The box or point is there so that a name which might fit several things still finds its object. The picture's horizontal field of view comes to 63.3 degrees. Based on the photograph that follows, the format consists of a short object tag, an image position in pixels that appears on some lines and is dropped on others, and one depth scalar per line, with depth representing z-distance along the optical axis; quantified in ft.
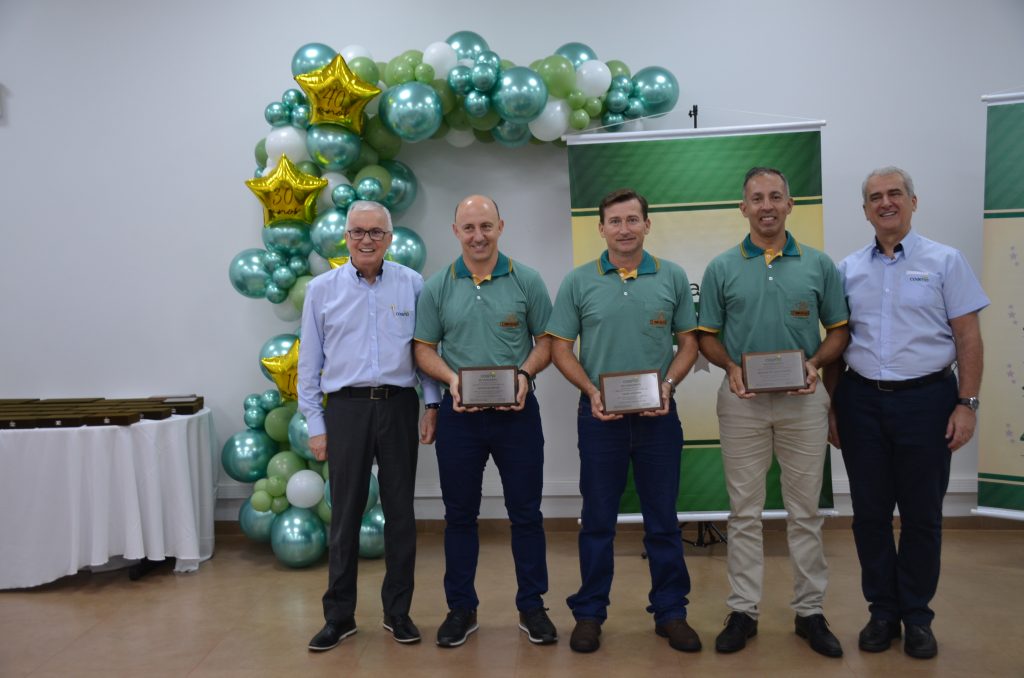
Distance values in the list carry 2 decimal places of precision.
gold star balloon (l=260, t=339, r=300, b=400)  13.98
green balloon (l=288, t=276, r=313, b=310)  14.43
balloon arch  13.79
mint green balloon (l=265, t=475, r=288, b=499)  14.33
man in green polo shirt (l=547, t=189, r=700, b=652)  9.88
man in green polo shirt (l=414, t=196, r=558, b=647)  10.15
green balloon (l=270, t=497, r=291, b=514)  14.48
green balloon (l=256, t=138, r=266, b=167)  15.19
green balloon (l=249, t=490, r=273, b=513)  14.43
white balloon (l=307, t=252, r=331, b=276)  14.70
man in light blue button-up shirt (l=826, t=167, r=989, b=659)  9.57
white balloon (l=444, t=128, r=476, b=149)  15.19
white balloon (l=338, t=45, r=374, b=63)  14.33
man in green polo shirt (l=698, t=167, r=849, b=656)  9.80
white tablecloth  13.20
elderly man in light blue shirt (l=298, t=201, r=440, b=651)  10.41
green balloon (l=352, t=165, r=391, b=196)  14.33
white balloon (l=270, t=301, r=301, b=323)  14.92
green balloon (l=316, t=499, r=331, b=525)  14.12
